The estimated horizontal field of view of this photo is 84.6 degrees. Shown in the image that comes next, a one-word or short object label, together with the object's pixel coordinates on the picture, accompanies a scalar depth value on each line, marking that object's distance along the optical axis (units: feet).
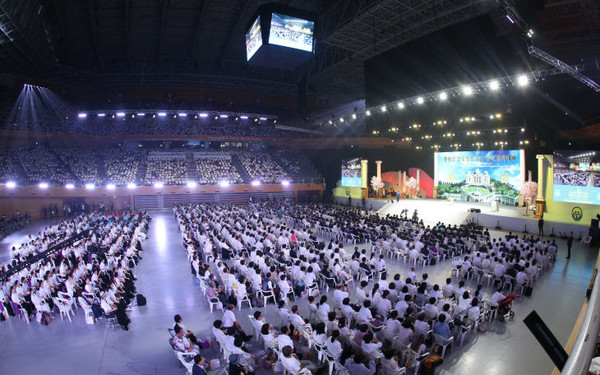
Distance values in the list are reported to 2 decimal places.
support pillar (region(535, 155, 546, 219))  63.68
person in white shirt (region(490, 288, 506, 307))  28.14
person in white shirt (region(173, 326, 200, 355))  21.27
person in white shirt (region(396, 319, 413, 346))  22.24
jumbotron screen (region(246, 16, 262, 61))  56.44
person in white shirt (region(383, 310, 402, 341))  22.90
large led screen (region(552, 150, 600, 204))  56.59
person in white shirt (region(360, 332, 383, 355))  20.43
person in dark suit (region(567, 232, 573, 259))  46.07
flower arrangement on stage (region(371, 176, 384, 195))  106.09
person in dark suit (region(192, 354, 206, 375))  18.42
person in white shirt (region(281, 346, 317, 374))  19.11
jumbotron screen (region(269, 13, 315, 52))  54.24
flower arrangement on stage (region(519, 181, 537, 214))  71.10
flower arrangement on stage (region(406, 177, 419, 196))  105.09
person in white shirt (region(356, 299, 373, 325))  24.12
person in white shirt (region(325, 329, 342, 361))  20.38
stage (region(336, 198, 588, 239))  61.00
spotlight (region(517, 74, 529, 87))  45.67
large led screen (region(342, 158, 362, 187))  107.65
